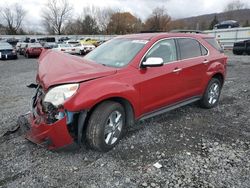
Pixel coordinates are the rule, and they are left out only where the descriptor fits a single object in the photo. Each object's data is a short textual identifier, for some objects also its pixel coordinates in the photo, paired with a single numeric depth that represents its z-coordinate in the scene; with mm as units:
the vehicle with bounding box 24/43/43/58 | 16693
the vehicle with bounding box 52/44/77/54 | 16986
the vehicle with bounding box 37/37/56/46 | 34636
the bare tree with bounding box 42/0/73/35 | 62414
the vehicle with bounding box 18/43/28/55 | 18728
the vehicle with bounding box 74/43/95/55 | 17750
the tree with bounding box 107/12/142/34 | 54050
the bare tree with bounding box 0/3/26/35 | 59392
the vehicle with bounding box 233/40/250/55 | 14316
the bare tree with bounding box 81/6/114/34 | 58894
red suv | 2440
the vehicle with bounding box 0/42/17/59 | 14765
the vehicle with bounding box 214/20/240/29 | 27744
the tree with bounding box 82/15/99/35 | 55489
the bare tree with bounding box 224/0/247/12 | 82489
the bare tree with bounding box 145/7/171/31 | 53378
